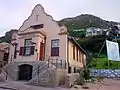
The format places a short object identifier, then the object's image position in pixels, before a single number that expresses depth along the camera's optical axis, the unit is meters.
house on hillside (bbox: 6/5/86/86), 9.56
